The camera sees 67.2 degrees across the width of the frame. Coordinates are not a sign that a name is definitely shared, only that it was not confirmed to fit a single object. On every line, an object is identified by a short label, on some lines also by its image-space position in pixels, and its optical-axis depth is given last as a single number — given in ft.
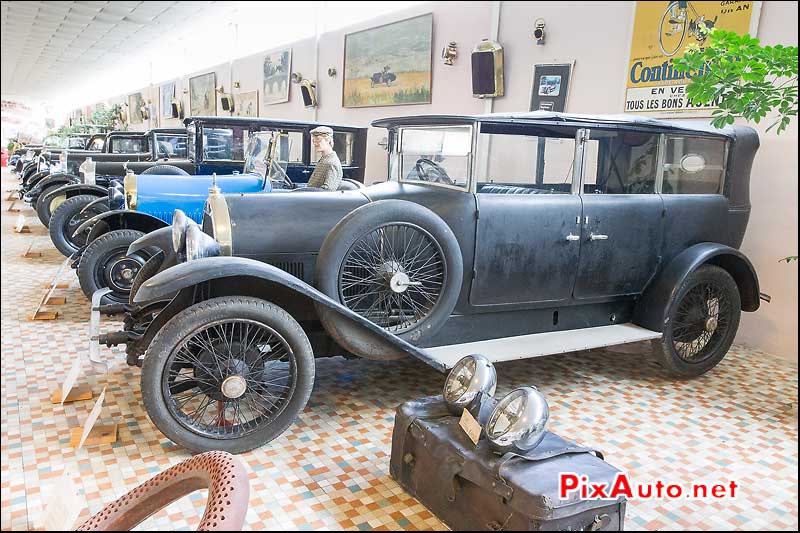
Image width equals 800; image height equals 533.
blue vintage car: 14.57
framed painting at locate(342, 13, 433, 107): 18.58
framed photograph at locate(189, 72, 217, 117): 39.93
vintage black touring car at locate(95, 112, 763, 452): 8.15
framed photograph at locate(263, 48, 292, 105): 29.42
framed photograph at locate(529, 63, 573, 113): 16.70
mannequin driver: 13.80
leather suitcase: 5.66
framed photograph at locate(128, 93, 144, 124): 50.25
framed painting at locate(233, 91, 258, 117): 35.02
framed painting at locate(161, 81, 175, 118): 46.80
